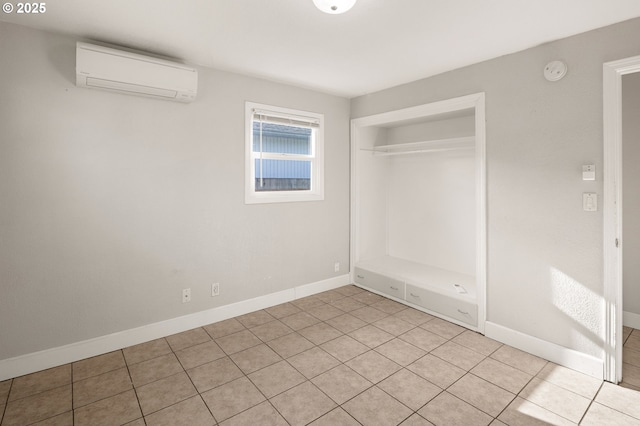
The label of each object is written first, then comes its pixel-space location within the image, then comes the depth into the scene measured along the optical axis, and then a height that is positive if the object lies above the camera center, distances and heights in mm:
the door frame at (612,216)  2260 -42
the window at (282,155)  3525 +650
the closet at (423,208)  3191 +36
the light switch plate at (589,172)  2350 +276
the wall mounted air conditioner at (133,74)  2369 +1072
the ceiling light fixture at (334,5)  1826 +1169
